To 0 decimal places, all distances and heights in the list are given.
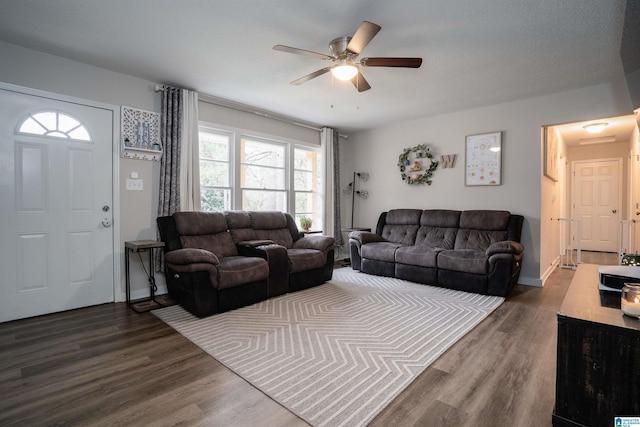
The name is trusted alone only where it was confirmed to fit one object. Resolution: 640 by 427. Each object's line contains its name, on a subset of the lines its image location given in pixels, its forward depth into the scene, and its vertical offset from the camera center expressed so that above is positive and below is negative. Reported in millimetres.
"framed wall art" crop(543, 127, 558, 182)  4238 +859
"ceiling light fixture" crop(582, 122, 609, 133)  4846 +1383
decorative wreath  5148 +796
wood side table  3170 -762
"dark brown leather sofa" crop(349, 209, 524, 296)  3611 -550
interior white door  6582 +197
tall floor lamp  6148 +412
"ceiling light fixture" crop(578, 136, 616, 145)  6066 +1473
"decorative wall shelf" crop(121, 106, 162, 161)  3445 +888
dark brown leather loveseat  2912 -559
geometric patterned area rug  1726 -1054
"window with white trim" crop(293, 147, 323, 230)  5512 +458
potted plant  5164 -243
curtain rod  4051 +1526
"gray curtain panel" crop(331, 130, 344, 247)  5867 +326
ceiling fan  2248 +1278
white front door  2814 +30
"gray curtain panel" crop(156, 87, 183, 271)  3668 +680
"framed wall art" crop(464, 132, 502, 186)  4434 +775
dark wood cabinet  1243 -675
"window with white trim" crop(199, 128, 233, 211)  4227 +570
